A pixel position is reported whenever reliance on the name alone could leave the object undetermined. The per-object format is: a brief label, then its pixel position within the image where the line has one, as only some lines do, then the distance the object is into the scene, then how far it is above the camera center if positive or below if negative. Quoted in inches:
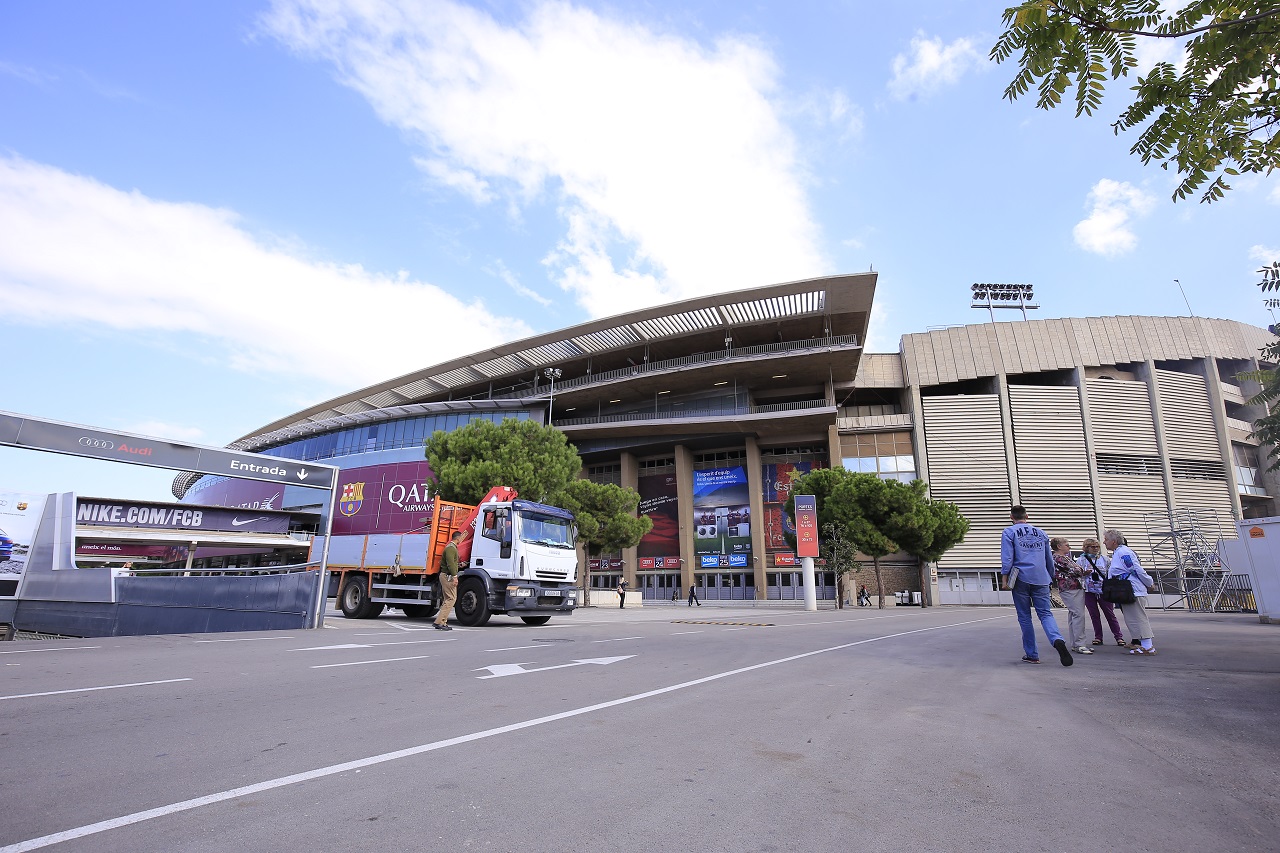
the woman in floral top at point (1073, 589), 364.5 -10.6
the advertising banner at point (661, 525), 1999.3 +124.0
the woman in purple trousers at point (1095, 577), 374.3 -3.4
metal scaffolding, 1170.0 +25.8
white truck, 578.9 -2.7
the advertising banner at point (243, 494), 2426.2 +258.8
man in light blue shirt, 306.3 +0.6
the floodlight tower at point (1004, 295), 2442.2 +1037.4
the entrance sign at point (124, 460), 560.1 +93.8
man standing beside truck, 530.6 -15.5
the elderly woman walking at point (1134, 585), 339.0 -7.1
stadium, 1913.1 +436.7
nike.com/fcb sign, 1505.9 +108.2
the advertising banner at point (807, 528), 1336.1 +80.0
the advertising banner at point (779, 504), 1915.6 +190.5
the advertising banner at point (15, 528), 992.2 +43.5
